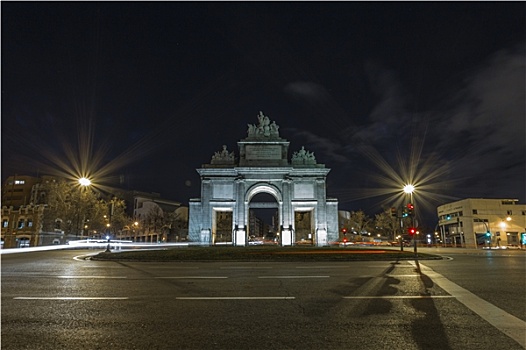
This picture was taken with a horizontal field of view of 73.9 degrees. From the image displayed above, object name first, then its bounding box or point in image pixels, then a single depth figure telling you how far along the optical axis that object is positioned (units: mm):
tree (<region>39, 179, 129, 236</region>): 60969
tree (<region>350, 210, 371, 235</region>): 98688
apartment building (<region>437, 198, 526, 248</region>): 80188
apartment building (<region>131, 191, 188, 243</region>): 89875
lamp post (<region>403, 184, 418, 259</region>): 26797
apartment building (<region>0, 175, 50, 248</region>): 47750
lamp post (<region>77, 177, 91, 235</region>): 29945
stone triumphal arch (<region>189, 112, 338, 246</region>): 54625
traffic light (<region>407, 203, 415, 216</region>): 26297
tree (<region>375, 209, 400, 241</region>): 84312
